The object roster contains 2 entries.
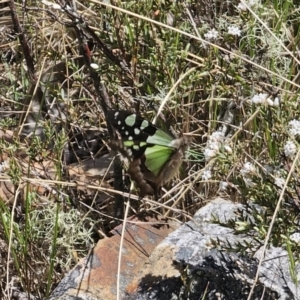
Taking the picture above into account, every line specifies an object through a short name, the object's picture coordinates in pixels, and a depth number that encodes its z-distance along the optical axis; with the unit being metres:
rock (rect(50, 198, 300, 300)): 2.22
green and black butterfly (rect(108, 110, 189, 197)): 2.60
